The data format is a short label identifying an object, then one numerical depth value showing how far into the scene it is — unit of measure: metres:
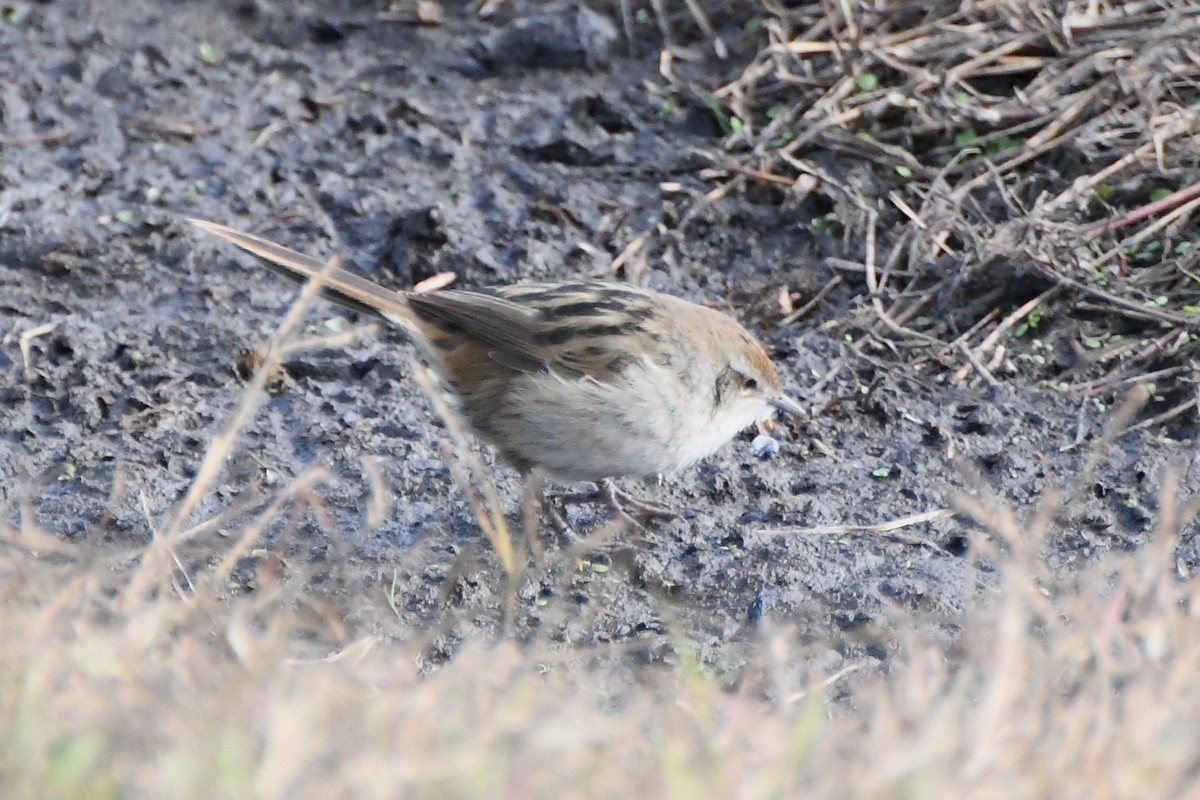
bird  12.27
